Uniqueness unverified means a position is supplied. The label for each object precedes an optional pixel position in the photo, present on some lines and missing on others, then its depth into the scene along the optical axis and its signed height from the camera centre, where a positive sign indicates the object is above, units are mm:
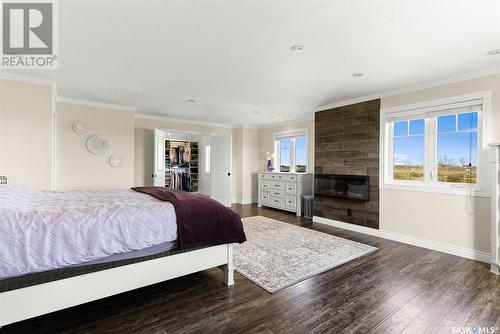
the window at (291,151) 6324 +415
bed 1567 -639
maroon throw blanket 2189 -539
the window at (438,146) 3145 +308
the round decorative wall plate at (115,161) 4836 +84
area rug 2584 -1160
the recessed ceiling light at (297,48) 2441 +1217
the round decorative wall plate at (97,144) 4629 +408
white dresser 5699 -582
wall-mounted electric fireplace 4281 -373
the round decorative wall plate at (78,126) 4496 +727
